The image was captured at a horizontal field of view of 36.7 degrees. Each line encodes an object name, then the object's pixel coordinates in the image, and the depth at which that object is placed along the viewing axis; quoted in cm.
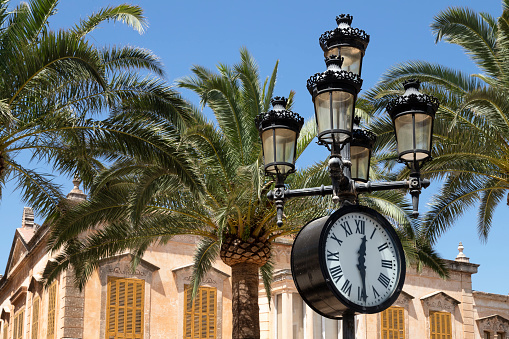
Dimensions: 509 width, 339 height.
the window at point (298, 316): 2481
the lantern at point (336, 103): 639
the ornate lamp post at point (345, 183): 568
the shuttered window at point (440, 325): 2911
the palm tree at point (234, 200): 1526
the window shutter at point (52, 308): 2348
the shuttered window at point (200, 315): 2444
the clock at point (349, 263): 561
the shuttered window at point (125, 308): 2320
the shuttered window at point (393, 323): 2762
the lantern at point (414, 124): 677
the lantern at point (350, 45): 786
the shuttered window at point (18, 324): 2789
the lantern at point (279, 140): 722
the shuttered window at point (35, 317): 2540
